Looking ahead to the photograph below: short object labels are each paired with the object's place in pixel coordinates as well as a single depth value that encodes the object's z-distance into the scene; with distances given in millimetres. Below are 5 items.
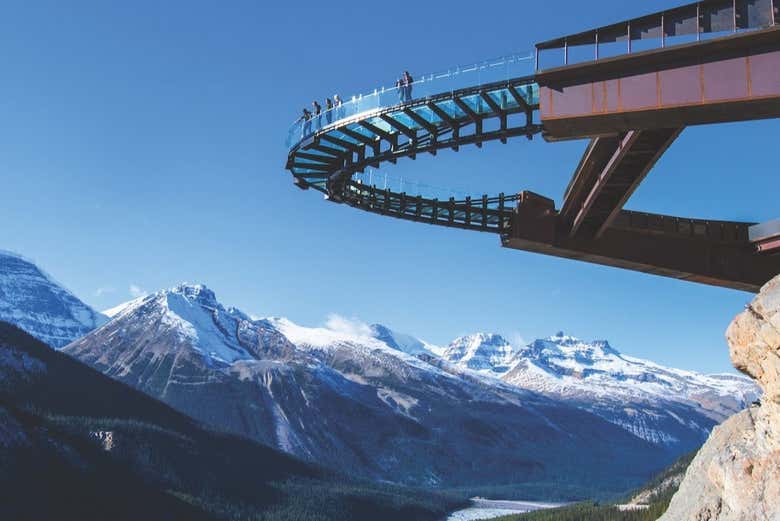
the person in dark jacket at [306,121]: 34875
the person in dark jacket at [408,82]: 30652
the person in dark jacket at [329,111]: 33500
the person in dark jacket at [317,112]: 34031
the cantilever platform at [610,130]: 22500
